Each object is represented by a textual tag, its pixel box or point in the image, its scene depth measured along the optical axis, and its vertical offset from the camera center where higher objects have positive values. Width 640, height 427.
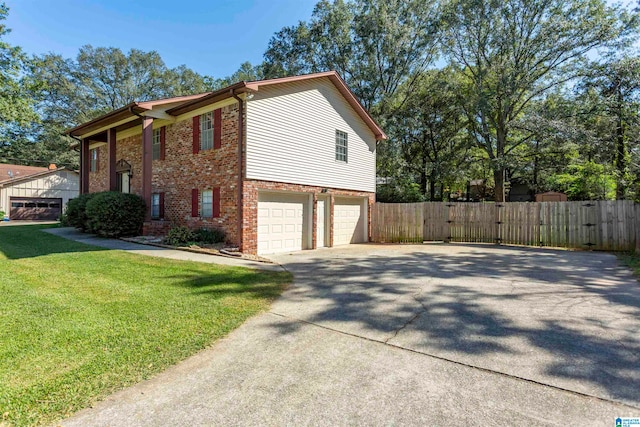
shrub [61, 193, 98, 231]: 13.42 +0.13
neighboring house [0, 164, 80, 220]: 26.11 +1.93
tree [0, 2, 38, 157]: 16.22 +6.74
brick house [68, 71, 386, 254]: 10.33 +2.10
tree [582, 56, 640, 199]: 16.42 +6.35
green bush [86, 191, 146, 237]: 11.66 +0.05
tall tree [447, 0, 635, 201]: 17.25 +9.79
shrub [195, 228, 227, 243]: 10.63 -0.65
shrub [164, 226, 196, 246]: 10.63 -0.70
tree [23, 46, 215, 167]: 34.06 +14.45
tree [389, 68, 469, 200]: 21.44 +6.19
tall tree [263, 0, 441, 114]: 21.25 +11.96
